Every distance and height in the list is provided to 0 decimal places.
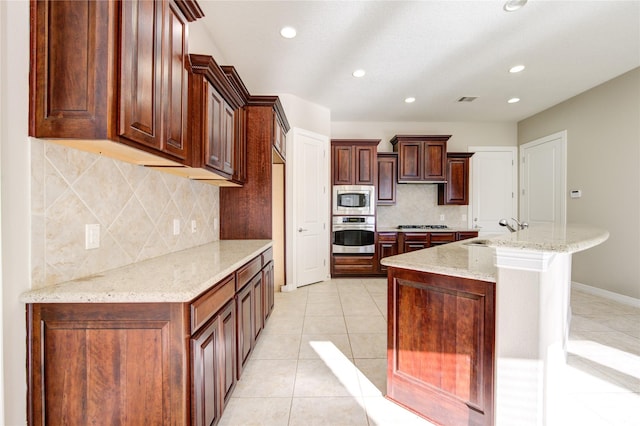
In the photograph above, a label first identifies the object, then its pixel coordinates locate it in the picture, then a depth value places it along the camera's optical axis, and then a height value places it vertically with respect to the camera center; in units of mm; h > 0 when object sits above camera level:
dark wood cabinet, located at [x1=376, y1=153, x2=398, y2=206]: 4957 +617
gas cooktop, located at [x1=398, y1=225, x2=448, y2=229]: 4982 -294
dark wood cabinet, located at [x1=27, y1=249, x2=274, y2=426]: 1041 -599
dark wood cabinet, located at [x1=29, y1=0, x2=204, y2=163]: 1015 +542
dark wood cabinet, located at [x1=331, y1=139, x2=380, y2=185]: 4676 +868
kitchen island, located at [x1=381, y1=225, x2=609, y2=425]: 1207 -602
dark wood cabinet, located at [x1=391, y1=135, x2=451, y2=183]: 4914 +983
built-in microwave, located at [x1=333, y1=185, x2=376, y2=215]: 4648 +189
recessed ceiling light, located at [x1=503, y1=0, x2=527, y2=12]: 2191 +1705
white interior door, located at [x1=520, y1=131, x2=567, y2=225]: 4352 +548
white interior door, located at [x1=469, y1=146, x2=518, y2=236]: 5328 +459
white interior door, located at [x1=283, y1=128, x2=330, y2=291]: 4008 +28
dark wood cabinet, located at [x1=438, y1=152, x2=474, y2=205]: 5060 +594
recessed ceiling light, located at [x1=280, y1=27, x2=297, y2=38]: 2580 +1740
